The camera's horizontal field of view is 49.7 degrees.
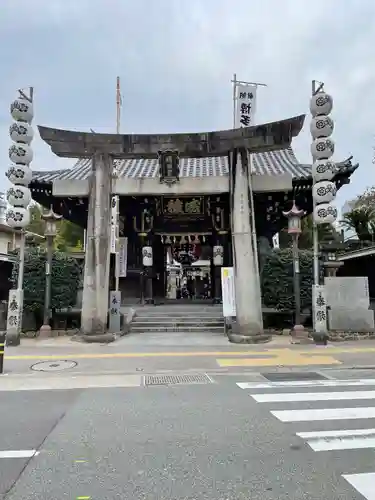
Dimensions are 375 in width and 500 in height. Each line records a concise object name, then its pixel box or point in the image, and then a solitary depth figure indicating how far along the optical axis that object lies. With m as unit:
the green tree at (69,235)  34.31
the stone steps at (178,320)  15.83
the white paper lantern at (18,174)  13.34
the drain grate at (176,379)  8.16
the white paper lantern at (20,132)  13.27
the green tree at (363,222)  24.22
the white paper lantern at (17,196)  13.38
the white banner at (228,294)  14.14
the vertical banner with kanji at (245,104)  21.84
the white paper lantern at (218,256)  20.17
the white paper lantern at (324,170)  13.13
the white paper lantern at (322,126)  13.12
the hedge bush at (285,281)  14.89
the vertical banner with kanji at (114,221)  14.67
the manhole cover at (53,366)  9.43
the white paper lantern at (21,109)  13.27
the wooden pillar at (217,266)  20.19
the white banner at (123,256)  19.29
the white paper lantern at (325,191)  13.02
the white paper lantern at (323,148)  13.16
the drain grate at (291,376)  8.47
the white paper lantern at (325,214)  13.01
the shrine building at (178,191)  14.01
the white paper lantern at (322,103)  13.15
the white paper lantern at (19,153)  13.34
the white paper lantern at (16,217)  13.31
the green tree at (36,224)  36.60
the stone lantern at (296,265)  13.97
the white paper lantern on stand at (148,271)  20.02
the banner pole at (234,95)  22.19
